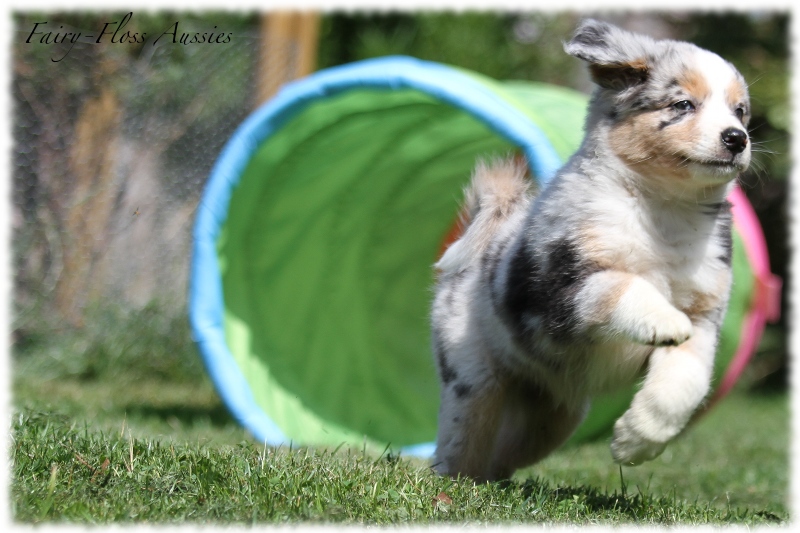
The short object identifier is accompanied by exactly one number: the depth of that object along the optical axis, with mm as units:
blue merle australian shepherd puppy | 6504
